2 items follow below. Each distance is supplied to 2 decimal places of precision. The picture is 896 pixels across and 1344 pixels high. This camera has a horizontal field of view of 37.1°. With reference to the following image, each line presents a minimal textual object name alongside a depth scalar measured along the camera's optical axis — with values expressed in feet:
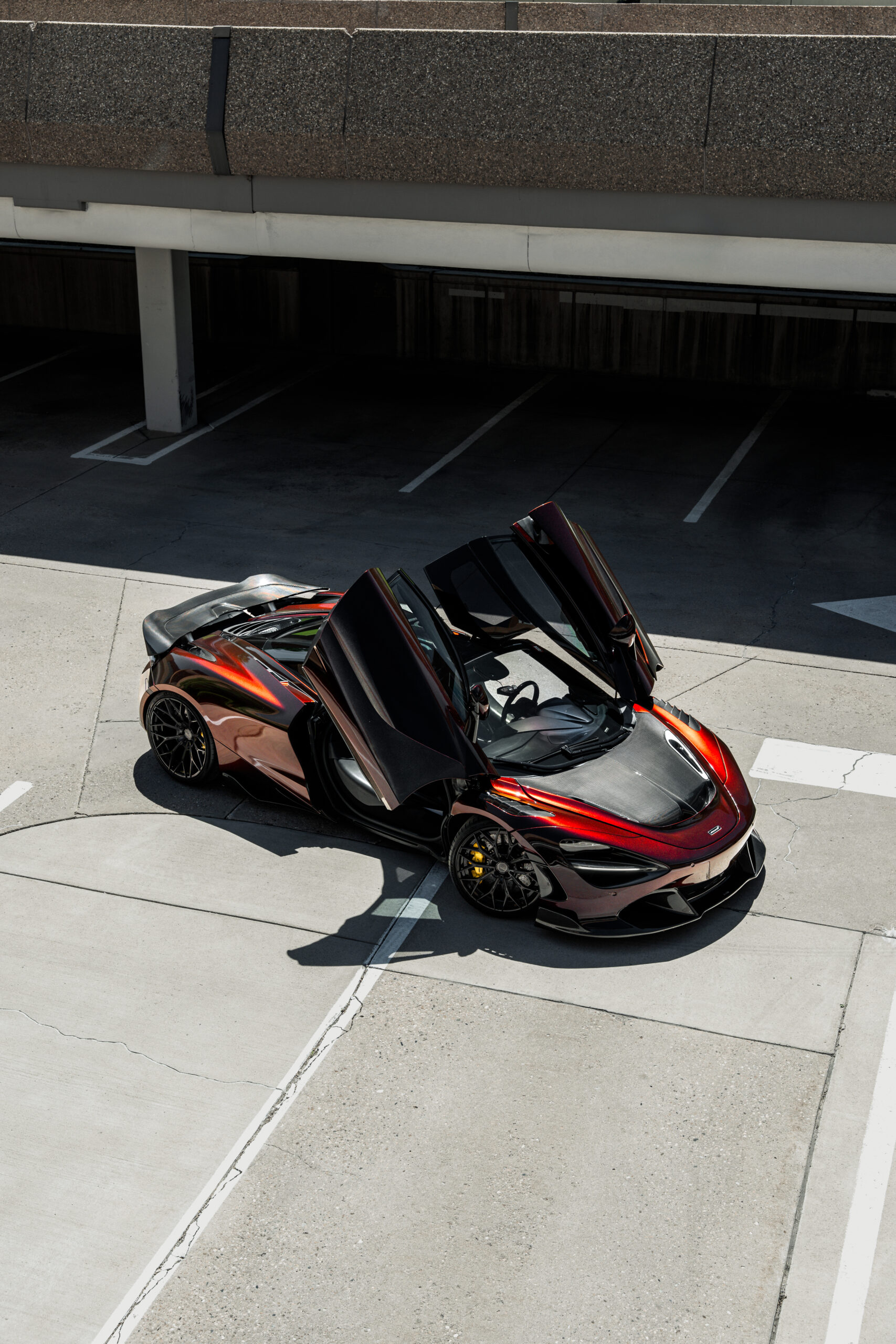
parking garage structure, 39.78
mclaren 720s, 22.82
